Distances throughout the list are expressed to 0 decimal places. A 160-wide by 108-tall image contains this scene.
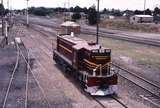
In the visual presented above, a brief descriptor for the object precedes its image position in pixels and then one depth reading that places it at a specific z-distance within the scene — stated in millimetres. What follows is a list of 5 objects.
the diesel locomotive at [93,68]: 22747
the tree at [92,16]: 105288
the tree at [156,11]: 152962
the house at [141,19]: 108975
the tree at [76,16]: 135425
